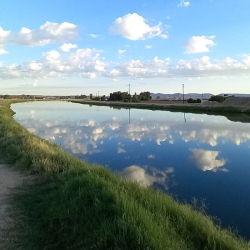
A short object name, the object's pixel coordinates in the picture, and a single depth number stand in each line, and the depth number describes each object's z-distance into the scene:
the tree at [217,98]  44.31
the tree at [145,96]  65.37
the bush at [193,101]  49.20
